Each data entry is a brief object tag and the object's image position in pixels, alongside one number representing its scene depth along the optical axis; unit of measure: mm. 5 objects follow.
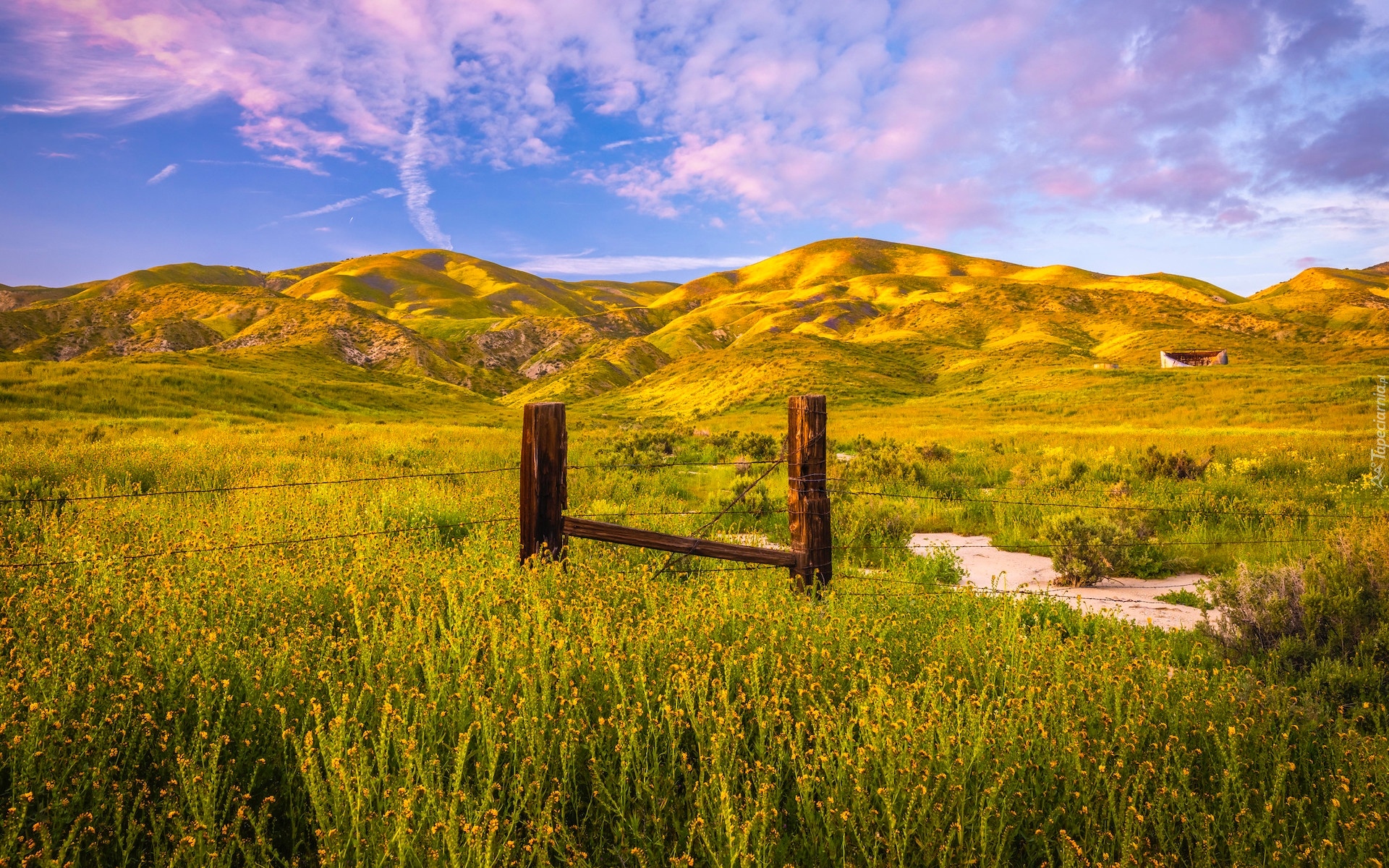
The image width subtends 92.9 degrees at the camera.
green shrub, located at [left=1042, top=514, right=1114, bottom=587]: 7352
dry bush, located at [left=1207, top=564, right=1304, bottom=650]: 4680
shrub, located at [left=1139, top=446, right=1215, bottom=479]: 12953
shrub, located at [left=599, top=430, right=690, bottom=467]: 16625
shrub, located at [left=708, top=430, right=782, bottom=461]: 18875
